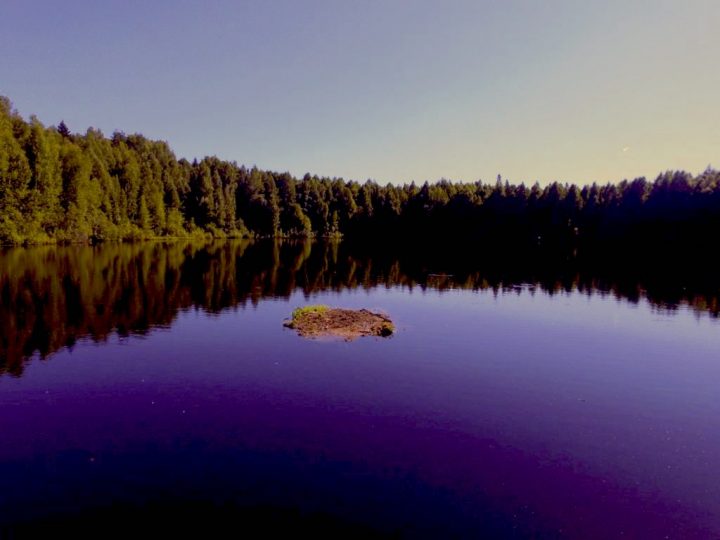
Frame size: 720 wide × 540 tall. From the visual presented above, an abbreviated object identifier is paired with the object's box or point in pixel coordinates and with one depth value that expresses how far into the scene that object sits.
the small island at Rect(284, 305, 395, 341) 38.06
